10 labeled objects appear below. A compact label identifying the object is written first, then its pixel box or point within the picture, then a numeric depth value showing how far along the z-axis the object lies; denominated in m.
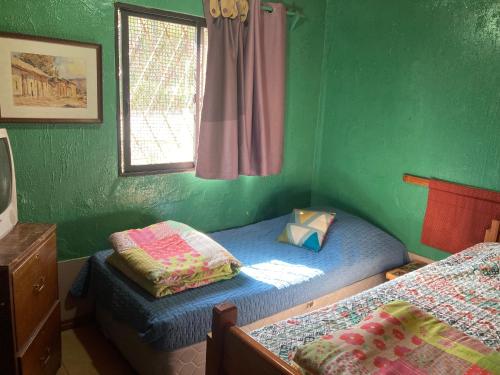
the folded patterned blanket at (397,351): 1.19
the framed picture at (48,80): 2.15
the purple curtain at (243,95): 2.78
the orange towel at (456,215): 2.50
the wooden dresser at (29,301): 1.61
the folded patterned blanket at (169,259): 2.07
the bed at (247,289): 1.92
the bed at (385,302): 1.37
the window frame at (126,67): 2.47
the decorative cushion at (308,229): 2.80
